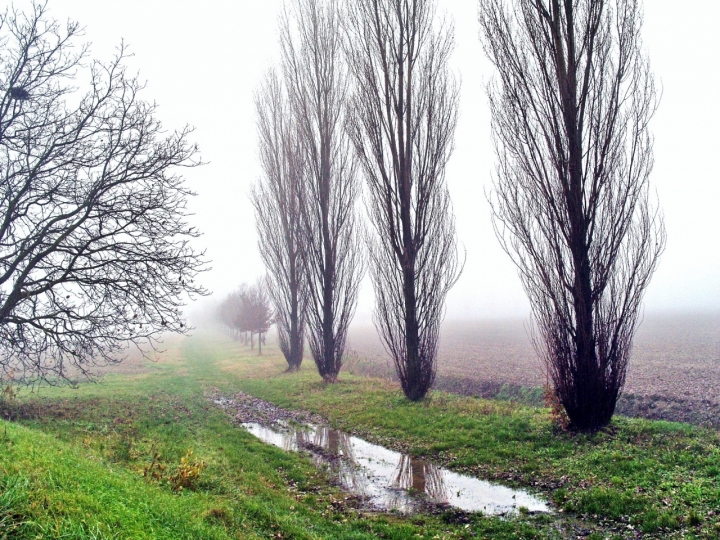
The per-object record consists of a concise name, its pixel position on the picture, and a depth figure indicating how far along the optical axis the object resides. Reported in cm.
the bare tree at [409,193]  1413
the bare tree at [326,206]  1986
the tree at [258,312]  4088
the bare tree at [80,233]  1089
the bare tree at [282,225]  2405
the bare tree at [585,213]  934
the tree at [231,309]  6261
